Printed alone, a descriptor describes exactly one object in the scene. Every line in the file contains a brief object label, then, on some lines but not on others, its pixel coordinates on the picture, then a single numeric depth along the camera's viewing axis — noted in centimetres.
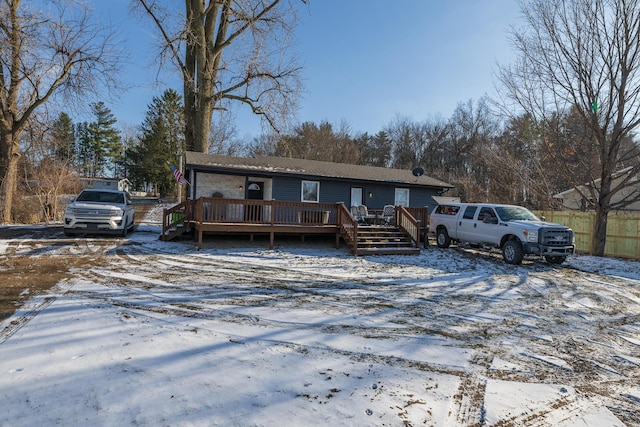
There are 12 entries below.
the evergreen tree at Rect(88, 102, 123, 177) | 4981
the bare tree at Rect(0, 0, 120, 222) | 1450
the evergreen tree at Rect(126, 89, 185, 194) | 4106
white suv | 1098
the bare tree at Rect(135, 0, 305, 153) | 1666
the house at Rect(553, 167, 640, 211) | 1233
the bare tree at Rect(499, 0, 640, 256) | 1173
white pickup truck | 966
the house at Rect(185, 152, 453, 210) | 1385
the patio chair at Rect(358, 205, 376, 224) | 1403
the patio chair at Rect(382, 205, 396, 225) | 1362
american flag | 1501
